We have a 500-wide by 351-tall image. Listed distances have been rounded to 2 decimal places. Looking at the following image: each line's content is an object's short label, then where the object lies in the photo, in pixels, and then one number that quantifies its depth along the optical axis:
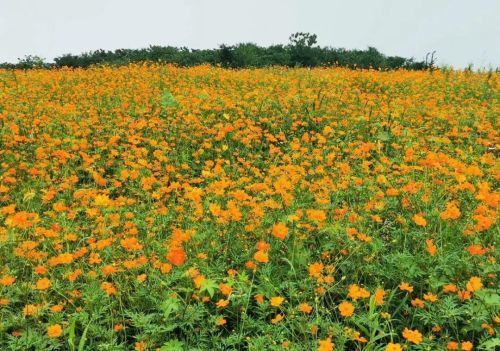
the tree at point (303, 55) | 20.02
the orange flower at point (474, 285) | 2.51
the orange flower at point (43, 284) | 2.78
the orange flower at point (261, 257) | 2.74
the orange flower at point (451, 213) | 3.12
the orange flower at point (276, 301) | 2.50
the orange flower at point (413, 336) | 2.29
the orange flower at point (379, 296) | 2.57
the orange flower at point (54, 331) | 2.49
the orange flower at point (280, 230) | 2.92
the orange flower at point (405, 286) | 2.72
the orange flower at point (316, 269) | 2.79
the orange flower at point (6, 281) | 2.71
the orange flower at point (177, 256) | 2.66
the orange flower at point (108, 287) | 2.72
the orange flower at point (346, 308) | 2.42
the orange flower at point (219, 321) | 2.63
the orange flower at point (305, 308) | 2.48
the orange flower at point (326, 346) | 2.20
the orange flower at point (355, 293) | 2.53
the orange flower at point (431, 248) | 2.92
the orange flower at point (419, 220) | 3.08
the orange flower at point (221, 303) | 2.64
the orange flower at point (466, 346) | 2.33
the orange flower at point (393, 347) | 2.25
